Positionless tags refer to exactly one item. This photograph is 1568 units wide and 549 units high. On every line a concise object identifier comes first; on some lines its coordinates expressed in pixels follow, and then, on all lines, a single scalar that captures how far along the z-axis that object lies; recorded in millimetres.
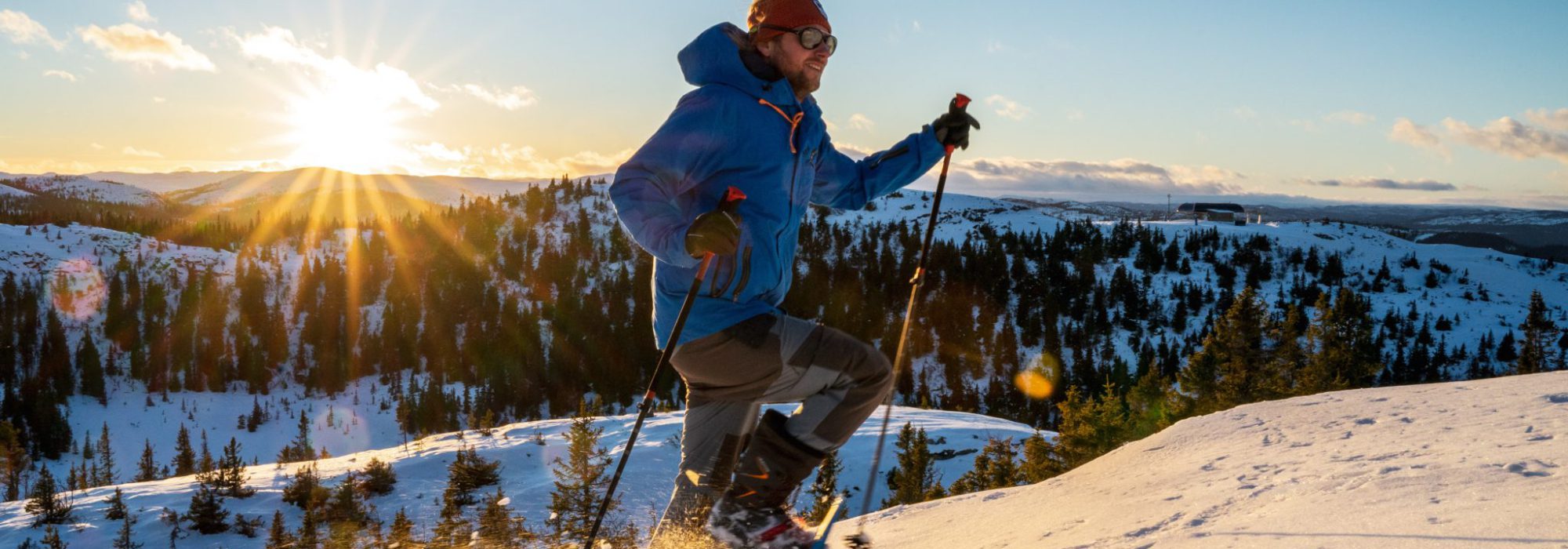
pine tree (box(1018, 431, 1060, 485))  23172
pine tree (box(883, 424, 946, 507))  23984
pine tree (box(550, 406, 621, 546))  15516
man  2947
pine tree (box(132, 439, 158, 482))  51009
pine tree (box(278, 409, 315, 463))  57706
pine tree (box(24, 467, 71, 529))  19125
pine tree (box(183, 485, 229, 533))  19359
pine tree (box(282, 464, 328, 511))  21188
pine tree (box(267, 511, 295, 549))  13367
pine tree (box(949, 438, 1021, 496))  22828
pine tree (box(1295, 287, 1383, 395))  27938
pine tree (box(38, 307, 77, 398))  86875
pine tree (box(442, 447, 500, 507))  19406
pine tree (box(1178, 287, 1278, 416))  28562
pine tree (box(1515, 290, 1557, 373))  32125
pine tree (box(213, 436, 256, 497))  21375
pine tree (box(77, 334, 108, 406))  86812
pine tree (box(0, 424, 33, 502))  38281
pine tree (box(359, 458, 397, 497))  23383
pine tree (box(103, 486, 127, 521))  20819
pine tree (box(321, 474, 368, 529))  18703
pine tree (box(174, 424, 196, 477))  47688
